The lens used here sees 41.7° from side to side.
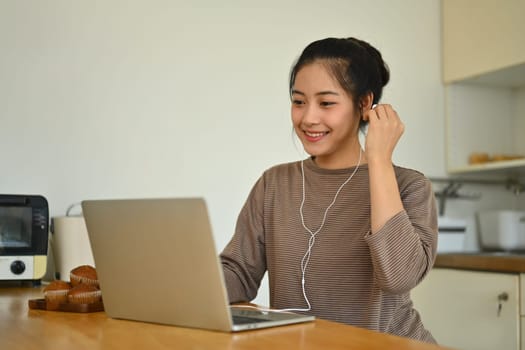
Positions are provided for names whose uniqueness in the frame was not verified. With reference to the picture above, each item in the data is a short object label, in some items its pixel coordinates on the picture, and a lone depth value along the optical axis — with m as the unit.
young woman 1.39
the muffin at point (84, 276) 1.36
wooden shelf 2.76
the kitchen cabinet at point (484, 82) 2.81
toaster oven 1.99
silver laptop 0.97
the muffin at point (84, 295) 1.29
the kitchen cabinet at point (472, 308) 2.30
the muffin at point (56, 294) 1.31
